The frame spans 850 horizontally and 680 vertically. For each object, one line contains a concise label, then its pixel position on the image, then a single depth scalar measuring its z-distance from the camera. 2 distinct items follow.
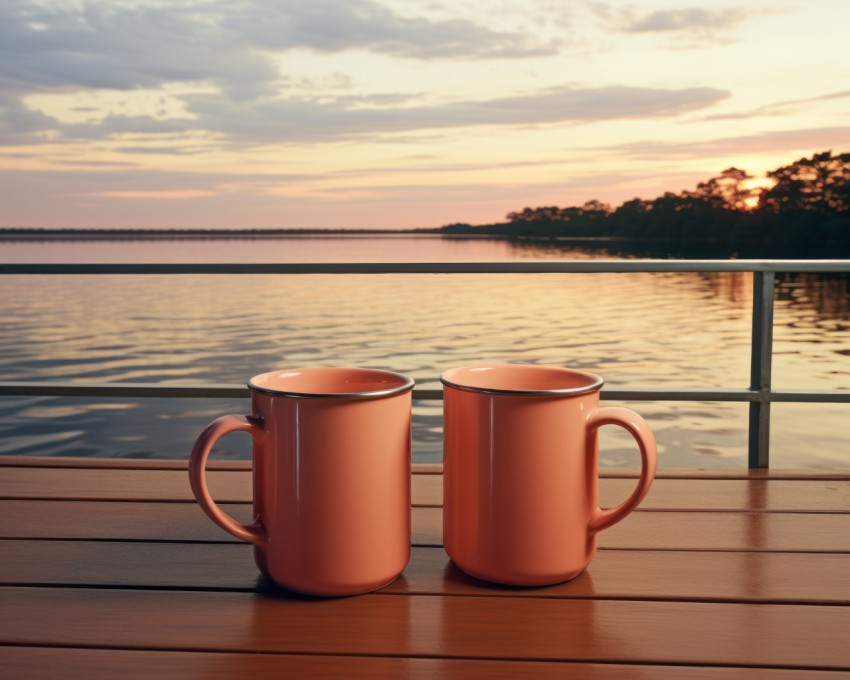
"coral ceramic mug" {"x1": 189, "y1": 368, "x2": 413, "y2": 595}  0.80
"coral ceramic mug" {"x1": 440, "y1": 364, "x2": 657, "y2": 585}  0.83
